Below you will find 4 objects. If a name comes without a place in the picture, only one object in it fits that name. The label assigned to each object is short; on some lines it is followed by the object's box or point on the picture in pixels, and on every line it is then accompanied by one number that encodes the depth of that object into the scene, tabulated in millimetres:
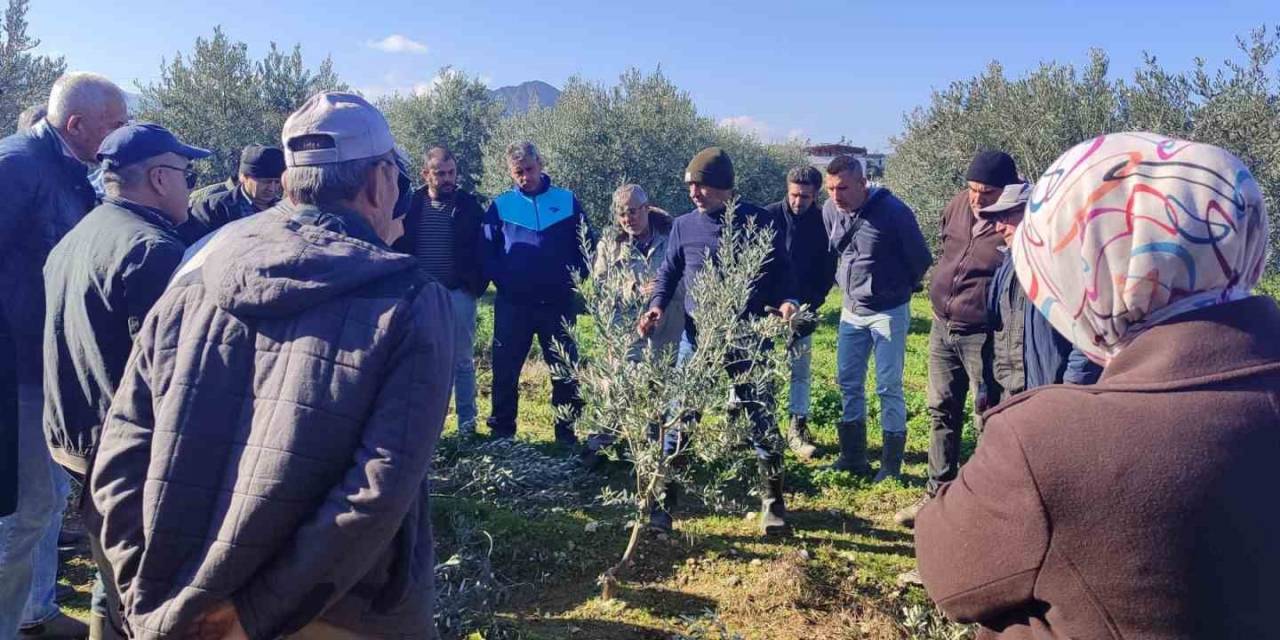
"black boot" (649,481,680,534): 4977
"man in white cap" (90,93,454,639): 1832
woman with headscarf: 1249
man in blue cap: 2854
